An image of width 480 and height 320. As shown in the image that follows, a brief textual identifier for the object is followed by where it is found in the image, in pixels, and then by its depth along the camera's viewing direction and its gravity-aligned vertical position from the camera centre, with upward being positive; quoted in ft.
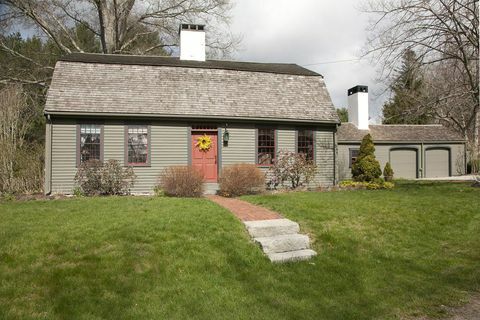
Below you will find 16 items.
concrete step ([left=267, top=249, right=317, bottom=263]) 21.38 -4.94
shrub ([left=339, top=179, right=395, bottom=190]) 49.38 -2.23
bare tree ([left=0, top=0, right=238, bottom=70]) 74.18 +29.88
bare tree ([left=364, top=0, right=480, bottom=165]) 45.62 +15.06
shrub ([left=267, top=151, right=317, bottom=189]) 49.85 -0.34
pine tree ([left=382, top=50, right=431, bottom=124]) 48.08 +11.67
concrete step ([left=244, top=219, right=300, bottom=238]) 24.39 -3.83
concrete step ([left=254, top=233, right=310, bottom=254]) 22.43 -4.43
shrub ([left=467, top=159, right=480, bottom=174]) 83.10 +0.49
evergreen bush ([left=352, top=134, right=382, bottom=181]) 53.42 +0.39
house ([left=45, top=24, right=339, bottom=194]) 45.47 +6.23
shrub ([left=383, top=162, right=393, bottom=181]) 74.79 -0.98
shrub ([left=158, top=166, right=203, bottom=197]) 40.86 -1.58
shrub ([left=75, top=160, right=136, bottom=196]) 43.55 -1.18
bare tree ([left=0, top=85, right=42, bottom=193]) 45.39 +1.18
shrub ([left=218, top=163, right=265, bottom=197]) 42.73 -1.34
